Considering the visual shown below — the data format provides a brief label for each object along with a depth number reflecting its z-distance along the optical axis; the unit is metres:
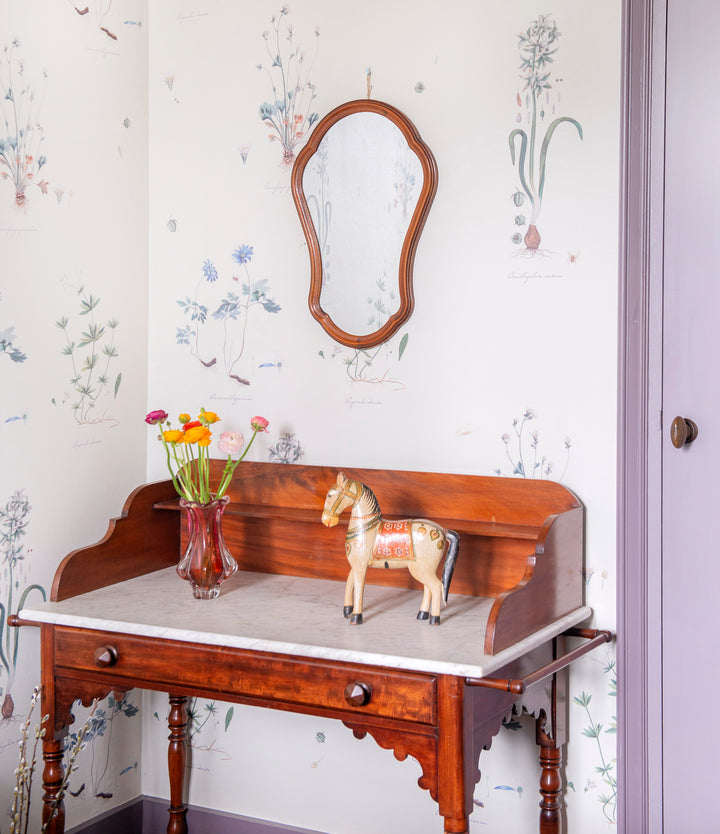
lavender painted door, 1.55
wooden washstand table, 1.58
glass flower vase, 2.00
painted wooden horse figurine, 1.78
